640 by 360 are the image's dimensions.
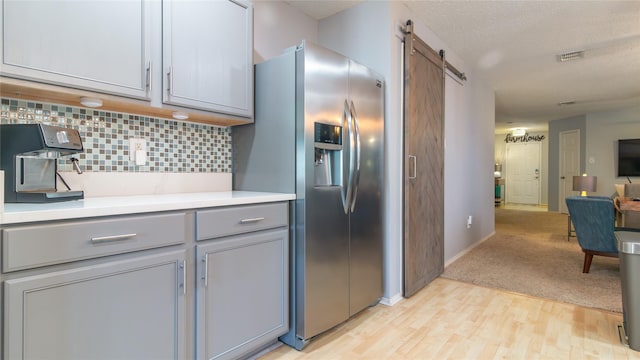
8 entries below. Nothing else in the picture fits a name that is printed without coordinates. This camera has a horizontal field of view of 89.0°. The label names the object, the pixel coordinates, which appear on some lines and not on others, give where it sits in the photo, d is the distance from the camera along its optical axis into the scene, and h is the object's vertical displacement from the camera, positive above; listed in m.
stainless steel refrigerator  1.93 +0.09
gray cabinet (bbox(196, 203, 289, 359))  1.54 -0.54
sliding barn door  2.76 +0.15
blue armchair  3.16 -0.42
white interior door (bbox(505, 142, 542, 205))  10.73 +0.31
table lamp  5.45 -0.02
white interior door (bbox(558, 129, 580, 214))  8.27 +0.54
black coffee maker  1.32 +0.11
